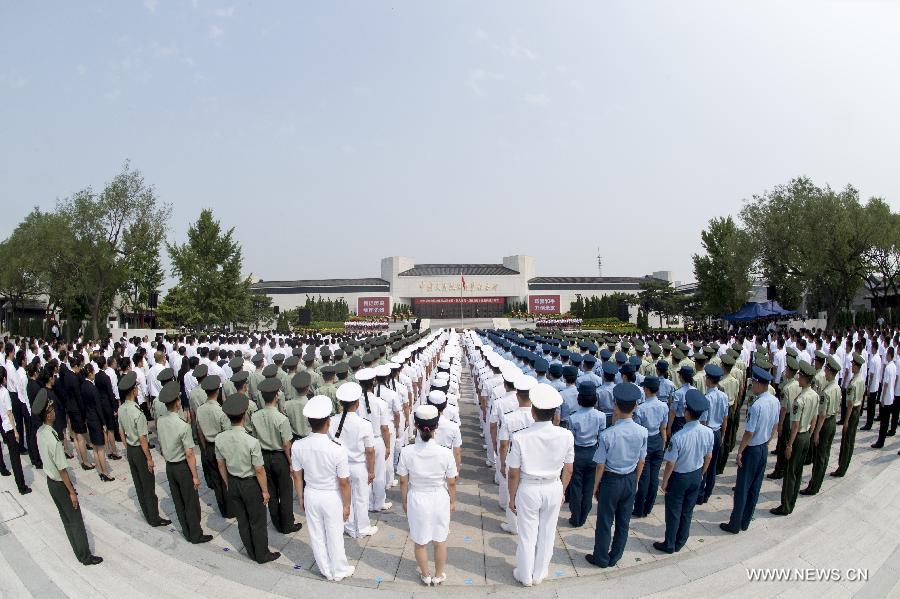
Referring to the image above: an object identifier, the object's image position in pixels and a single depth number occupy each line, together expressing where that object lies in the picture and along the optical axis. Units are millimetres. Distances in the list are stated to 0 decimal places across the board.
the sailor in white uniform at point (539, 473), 3791
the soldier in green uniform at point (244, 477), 4277
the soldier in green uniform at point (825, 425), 5676
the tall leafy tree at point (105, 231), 28031
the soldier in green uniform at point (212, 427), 5355
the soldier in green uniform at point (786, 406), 6000
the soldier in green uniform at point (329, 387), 5898
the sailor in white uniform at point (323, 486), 3971
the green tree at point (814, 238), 22953
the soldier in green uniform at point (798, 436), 5301
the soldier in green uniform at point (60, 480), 4246
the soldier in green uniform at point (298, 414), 5617
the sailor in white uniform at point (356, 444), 4539
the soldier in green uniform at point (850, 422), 6418
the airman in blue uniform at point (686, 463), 4355
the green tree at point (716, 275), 33312
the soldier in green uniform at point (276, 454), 4902
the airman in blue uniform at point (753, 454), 4863
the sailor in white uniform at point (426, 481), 3750
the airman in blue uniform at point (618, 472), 4133
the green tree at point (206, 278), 31297
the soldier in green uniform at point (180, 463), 4727
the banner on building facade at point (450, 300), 58531
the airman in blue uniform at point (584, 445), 4785
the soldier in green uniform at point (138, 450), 5051
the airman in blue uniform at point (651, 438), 5250
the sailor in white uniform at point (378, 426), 5203
